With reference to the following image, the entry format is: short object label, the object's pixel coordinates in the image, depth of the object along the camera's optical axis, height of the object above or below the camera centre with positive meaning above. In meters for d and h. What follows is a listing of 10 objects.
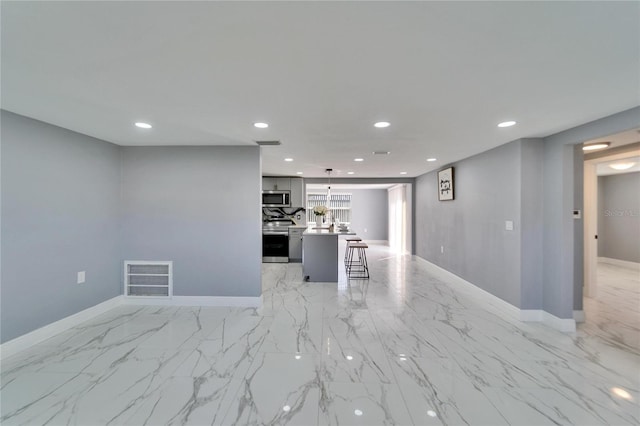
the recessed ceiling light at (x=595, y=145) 3.43 +0.88
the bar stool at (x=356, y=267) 5.52 -1.23
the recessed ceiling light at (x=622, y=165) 4.77 +0.88
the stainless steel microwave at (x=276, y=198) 7.09 +0.44
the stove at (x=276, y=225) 6.95 -0.27
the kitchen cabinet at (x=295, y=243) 6.90 -0.72
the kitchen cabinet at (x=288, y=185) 7.15 +0.79
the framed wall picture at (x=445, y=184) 5.07 +0.59
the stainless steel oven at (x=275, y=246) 6.83 -0.79
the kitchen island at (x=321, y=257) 5.10 -0.80
